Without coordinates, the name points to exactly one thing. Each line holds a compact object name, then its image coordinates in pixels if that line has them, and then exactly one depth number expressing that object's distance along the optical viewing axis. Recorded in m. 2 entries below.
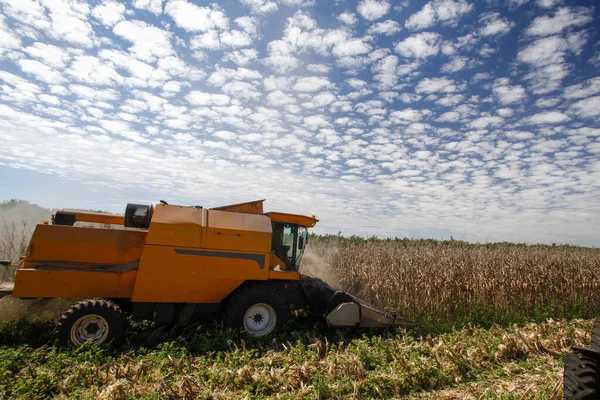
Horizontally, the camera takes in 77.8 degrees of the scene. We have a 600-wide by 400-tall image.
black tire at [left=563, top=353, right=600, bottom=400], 3.56
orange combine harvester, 5.83
